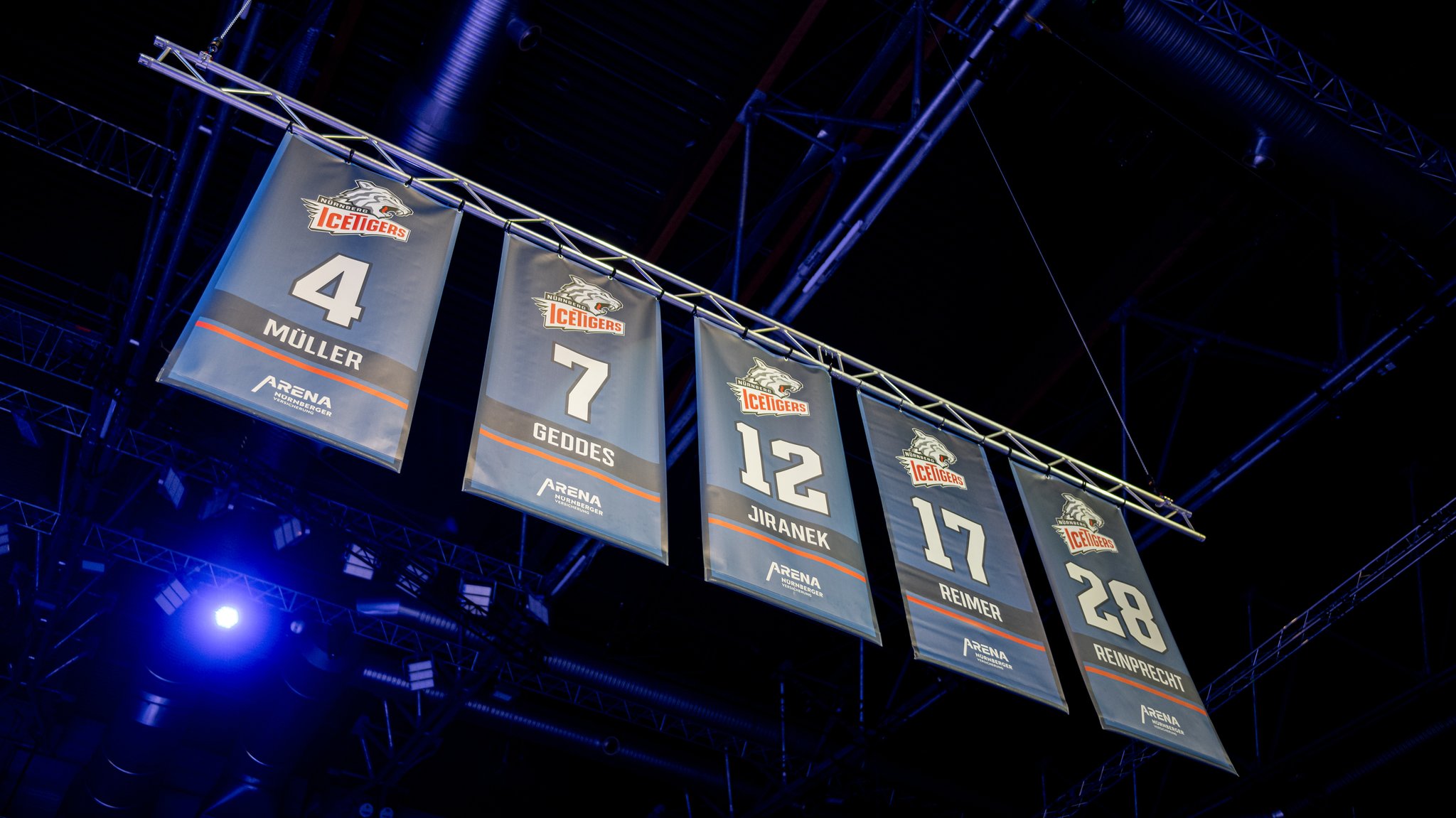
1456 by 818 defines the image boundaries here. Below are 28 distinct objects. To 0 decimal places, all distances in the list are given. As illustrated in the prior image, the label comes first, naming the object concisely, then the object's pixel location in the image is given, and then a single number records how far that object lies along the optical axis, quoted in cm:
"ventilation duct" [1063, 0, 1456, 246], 731
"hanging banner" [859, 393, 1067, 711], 547
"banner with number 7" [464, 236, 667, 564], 453
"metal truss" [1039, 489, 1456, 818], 1030
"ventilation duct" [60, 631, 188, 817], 1185
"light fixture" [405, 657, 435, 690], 1248
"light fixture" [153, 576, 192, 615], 1171
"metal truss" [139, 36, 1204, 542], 589
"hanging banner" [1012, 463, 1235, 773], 589
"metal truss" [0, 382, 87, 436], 1070
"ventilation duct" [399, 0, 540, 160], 748
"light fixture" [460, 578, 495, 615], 1201
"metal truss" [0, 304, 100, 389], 1024
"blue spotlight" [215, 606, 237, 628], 1180
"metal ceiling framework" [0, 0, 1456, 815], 643
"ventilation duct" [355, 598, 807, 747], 1213
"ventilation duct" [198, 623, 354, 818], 1217
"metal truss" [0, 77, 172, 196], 878
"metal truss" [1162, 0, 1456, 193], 752
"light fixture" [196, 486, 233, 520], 1140
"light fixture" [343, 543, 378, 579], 1172
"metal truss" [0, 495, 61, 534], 1156
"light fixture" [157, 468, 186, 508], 1135
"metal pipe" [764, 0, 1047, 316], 712
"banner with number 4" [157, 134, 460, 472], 414
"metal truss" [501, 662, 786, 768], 1320
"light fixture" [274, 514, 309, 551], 1173
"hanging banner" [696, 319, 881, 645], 493
